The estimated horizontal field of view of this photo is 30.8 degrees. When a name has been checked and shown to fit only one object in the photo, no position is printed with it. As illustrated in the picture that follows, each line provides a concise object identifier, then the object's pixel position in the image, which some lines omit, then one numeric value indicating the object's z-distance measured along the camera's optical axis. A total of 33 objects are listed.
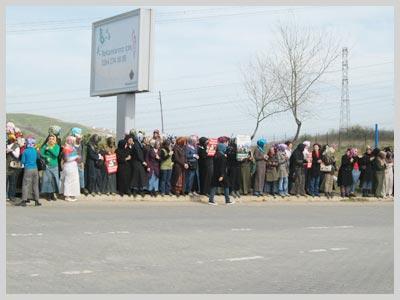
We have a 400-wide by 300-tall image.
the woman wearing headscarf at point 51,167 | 18.84
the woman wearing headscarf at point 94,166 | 19.69
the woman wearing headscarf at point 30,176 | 17.94
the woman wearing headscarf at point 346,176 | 24.50
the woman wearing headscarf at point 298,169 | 23.02
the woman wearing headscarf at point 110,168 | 20.00
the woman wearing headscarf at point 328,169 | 23.73
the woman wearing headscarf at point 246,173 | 22.11
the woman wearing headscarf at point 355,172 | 24.66
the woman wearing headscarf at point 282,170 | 22.58
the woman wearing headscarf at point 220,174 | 20.70
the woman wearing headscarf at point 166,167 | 20.77
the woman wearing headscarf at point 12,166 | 18.22
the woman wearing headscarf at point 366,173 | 24.86
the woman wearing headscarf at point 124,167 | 20.23
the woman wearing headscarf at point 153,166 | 20.55
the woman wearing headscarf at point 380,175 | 24.73
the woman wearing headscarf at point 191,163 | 21.25
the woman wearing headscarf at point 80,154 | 19.50
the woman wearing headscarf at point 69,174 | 18.94
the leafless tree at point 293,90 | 35.53
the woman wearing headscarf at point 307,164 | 23.39
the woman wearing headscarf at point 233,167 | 21.55
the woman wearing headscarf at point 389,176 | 25.06
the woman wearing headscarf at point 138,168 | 20.24
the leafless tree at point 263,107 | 35.51
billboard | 24.52
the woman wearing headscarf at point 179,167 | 20.86
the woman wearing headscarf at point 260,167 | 22.31
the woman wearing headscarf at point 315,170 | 23.55
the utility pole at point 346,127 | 37.56
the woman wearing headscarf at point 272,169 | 22.47
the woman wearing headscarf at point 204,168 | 21.19
